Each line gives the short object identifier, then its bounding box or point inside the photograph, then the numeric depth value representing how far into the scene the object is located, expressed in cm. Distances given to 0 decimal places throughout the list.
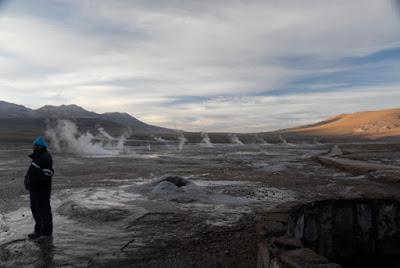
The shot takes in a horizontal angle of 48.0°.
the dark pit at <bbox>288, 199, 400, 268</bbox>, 788
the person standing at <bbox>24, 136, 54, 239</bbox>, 805
